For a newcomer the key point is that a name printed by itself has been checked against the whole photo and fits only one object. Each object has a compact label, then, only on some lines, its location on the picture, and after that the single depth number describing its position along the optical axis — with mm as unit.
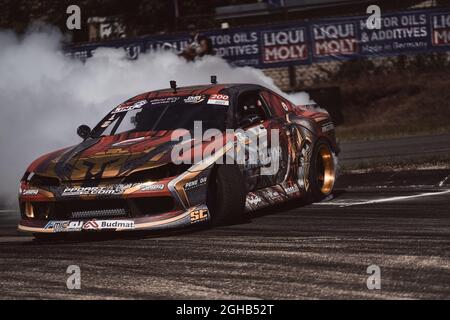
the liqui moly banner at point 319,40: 42567
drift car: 16284
